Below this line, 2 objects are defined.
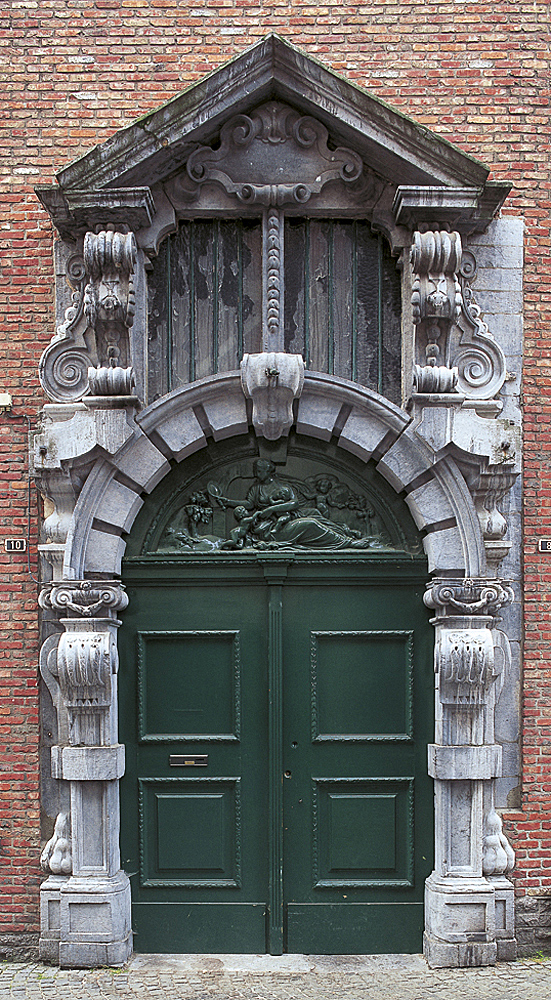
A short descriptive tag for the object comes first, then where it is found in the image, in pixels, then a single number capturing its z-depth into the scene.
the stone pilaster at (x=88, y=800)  5.58
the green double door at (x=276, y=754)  5.85
